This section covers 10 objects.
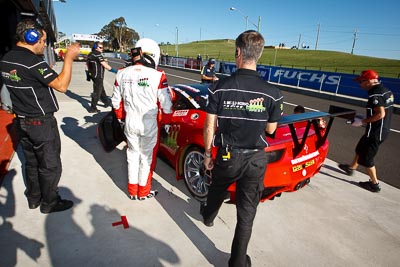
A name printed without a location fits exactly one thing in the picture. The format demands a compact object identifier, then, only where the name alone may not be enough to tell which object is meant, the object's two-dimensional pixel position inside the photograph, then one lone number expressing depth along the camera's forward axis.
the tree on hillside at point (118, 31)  90.00
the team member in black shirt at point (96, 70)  7.40
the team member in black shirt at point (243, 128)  1.89
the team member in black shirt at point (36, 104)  2.40
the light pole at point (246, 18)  22.84
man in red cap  3.61
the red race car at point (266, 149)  2.74
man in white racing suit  2.90
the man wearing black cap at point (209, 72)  10.21
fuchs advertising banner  12.25
